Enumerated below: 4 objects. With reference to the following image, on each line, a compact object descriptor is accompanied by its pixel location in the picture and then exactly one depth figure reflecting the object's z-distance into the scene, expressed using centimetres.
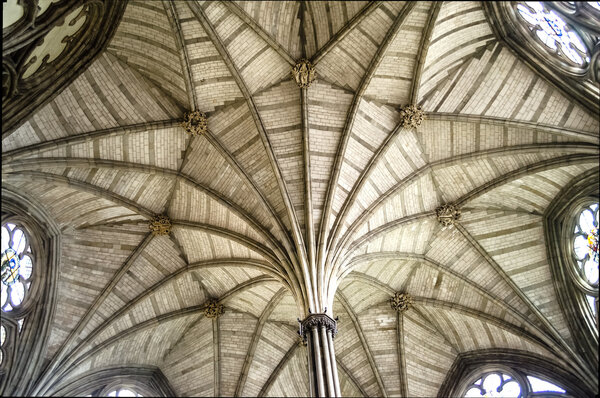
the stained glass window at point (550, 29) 1762
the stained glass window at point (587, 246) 1878
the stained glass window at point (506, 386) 2033
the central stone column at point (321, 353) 1515
